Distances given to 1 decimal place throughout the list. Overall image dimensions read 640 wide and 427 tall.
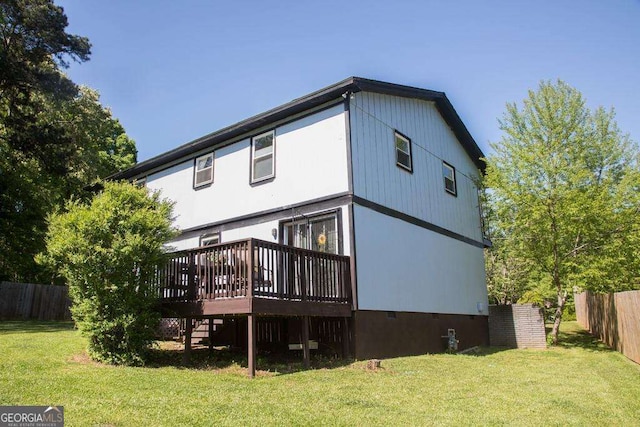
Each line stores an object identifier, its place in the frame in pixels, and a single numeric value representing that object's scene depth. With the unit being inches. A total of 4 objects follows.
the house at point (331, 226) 369.4
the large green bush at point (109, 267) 341.7
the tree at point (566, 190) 580.7
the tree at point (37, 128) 766.5
